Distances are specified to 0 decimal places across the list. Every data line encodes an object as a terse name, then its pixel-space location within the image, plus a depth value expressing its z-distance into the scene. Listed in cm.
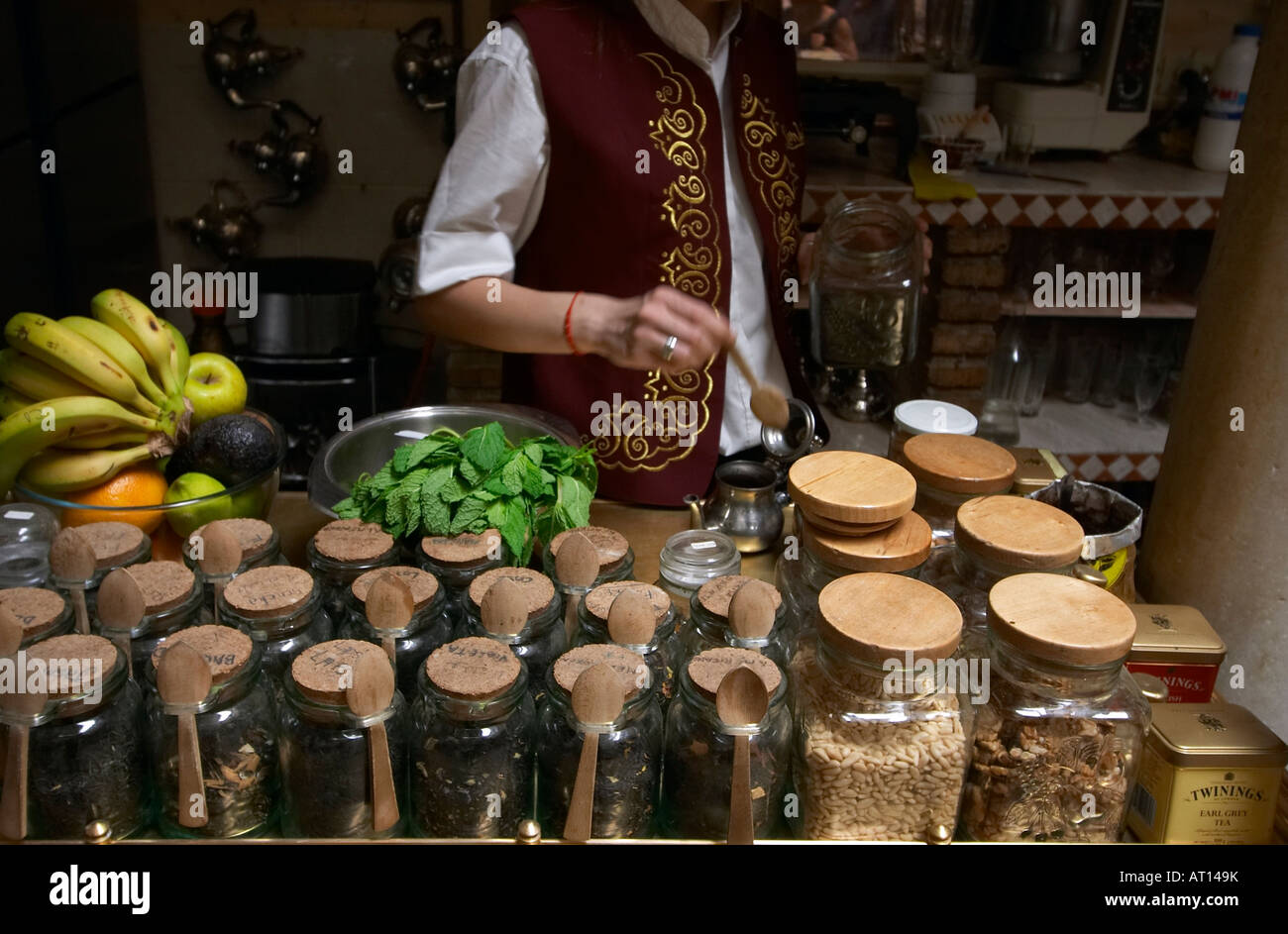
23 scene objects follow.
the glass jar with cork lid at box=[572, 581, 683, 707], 102
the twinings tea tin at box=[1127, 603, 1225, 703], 115
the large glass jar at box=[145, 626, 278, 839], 94
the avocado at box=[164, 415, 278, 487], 135
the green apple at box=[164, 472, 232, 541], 129
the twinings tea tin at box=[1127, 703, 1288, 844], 99
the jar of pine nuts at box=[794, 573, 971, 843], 94
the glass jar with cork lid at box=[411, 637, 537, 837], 93
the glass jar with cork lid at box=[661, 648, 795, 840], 95
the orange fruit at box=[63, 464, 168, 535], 129
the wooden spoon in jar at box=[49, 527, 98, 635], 109
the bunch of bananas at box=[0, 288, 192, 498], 131
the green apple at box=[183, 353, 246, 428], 146
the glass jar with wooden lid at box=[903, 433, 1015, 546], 122
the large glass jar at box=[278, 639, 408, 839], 92
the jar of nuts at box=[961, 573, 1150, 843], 94
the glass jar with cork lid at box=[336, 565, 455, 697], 105
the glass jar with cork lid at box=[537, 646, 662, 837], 94
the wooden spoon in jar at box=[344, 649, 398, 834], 91
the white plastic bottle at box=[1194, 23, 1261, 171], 282
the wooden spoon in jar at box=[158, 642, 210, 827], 91
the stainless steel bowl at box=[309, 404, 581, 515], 143
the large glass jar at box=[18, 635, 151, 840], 92
